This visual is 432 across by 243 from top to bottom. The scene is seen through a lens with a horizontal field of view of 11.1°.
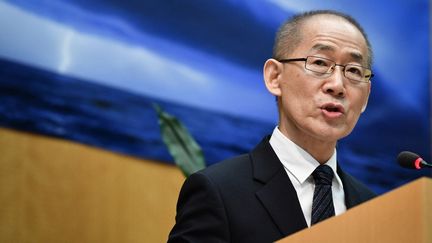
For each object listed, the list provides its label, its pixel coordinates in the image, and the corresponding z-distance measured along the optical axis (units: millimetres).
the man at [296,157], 3634
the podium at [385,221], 3376
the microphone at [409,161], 3615
